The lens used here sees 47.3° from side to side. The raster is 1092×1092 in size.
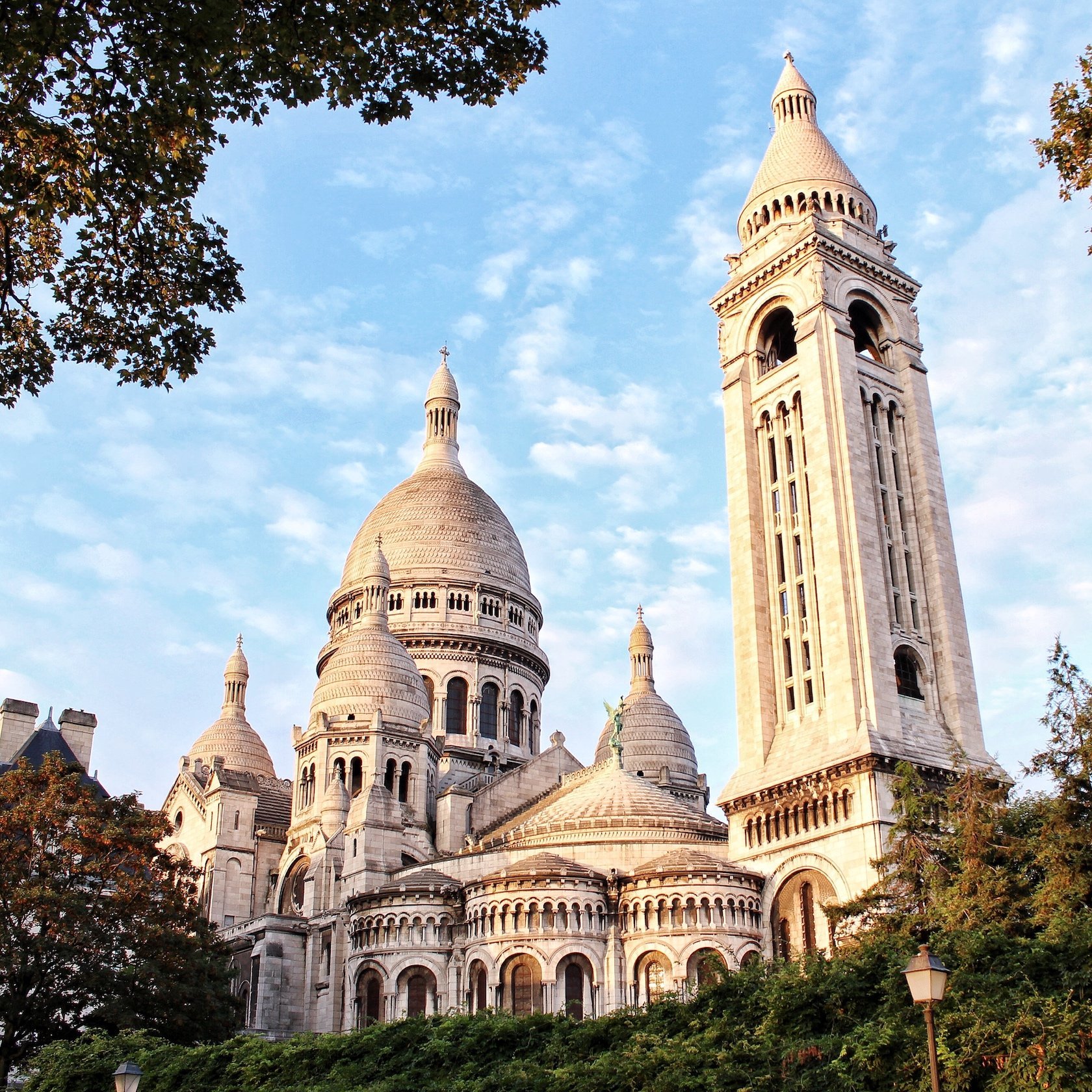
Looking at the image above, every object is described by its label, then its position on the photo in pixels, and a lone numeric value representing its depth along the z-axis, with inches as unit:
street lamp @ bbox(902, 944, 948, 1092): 621.0
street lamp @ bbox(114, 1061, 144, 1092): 888.3
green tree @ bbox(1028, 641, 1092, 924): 1033.5
